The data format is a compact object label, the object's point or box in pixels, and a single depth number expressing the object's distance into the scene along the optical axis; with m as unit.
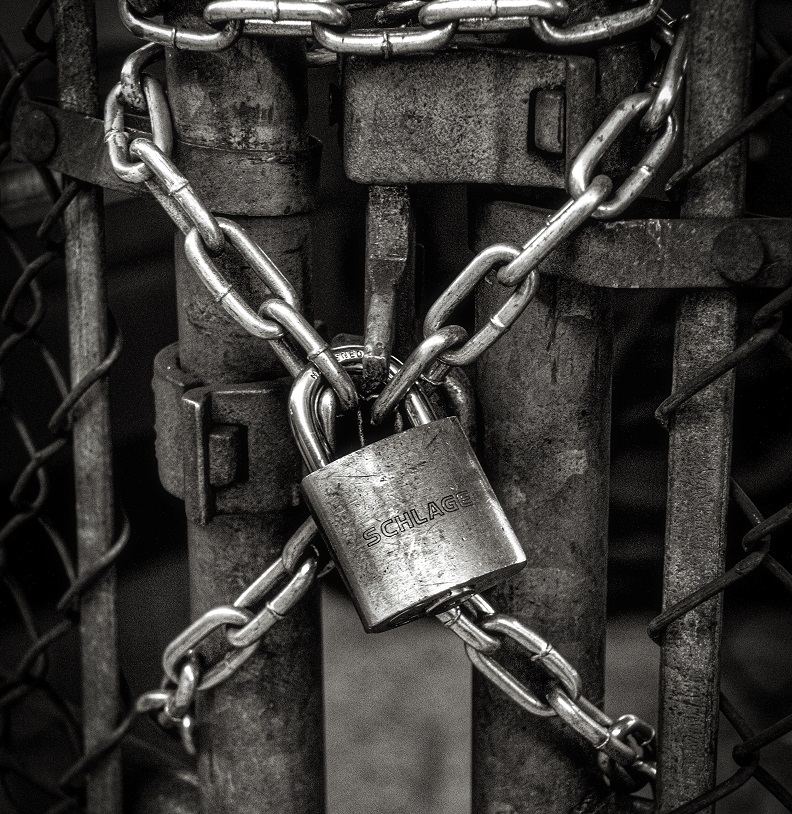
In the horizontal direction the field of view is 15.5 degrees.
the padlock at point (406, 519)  0.81
